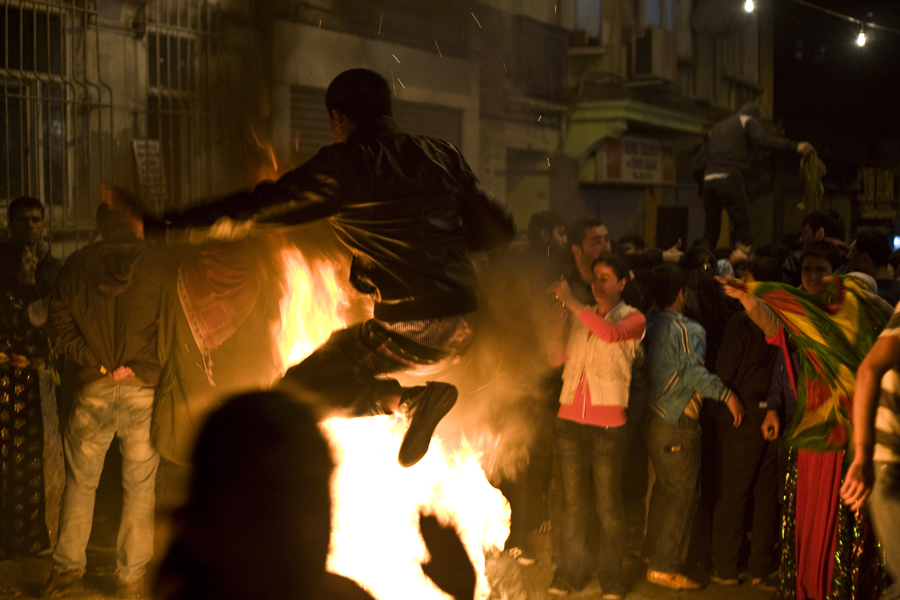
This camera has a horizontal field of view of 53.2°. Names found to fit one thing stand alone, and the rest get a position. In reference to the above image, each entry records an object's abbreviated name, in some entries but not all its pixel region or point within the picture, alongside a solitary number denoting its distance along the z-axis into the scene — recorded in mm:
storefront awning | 14523
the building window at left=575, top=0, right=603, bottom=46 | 14633
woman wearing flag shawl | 4648
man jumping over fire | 3561
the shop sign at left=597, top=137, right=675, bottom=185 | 15195
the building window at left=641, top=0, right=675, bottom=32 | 16250
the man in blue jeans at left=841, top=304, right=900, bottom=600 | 3775
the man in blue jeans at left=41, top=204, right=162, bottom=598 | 5184
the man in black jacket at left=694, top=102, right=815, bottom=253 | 8484
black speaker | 10648
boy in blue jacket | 5426
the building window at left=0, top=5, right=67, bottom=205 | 6582
